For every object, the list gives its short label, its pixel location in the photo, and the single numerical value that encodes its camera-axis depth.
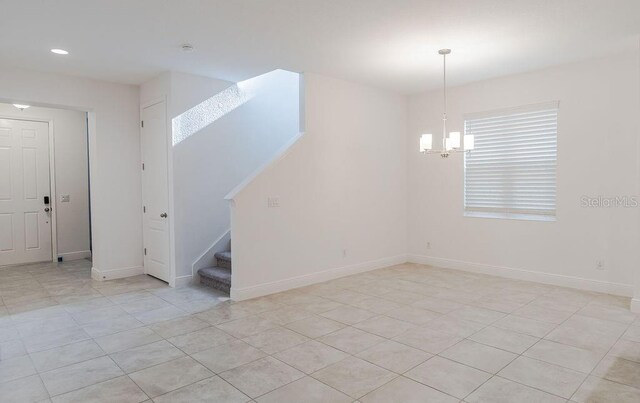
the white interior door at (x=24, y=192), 6.30
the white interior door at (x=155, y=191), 5.11
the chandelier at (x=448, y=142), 4.20
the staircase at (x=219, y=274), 4.63
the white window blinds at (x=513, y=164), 4.99
